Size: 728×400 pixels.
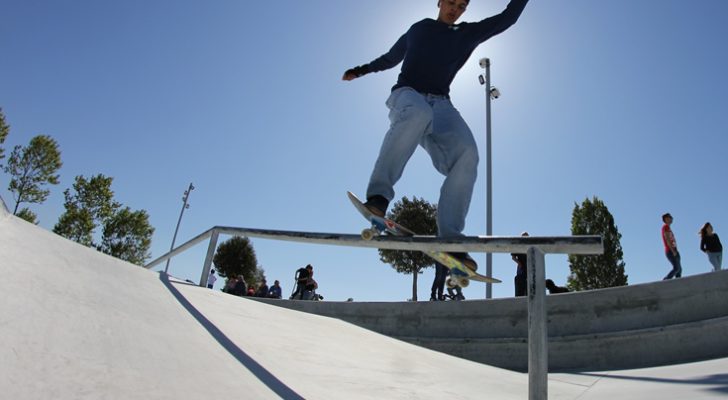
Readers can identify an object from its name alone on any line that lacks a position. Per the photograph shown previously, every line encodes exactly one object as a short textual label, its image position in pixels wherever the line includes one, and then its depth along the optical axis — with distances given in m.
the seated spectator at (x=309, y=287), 13.00
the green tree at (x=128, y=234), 30.52
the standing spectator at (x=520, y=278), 7.38
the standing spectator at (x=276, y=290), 15.61
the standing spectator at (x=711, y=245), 8.01
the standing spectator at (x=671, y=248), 8.18
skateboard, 2.69
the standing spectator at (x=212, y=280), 15.74
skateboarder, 2.75
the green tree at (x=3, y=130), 21.70
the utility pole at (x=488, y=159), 11.36
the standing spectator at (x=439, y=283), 9.14
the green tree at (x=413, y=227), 26.44
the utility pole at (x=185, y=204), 35.79
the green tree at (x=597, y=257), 28.53
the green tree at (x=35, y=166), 23.62
